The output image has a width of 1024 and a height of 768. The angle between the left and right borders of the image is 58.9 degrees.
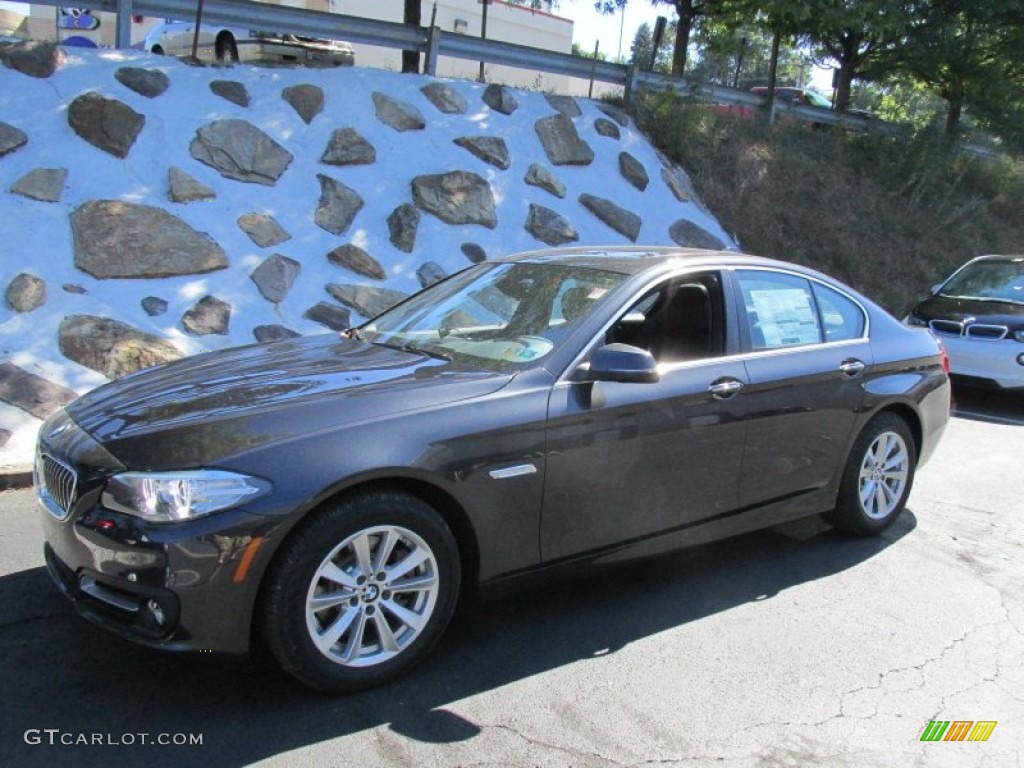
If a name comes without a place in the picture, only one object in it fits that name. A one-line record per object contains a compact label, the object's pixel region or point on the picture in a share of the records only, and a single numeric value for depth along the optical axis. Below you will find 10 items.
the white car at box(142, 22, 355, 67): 11.95
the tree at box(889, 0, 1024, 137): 14.52
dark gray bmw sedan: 2.98
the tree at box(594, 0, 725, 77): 14.16
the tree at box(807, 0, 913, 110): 13.42
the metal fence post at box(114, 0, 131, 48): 9.17
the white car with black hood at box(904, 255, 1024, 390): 8.84
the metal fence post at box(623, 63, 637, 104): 12.75
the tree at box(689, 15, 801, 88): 14.32
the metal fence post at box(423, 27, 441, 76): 10.95
